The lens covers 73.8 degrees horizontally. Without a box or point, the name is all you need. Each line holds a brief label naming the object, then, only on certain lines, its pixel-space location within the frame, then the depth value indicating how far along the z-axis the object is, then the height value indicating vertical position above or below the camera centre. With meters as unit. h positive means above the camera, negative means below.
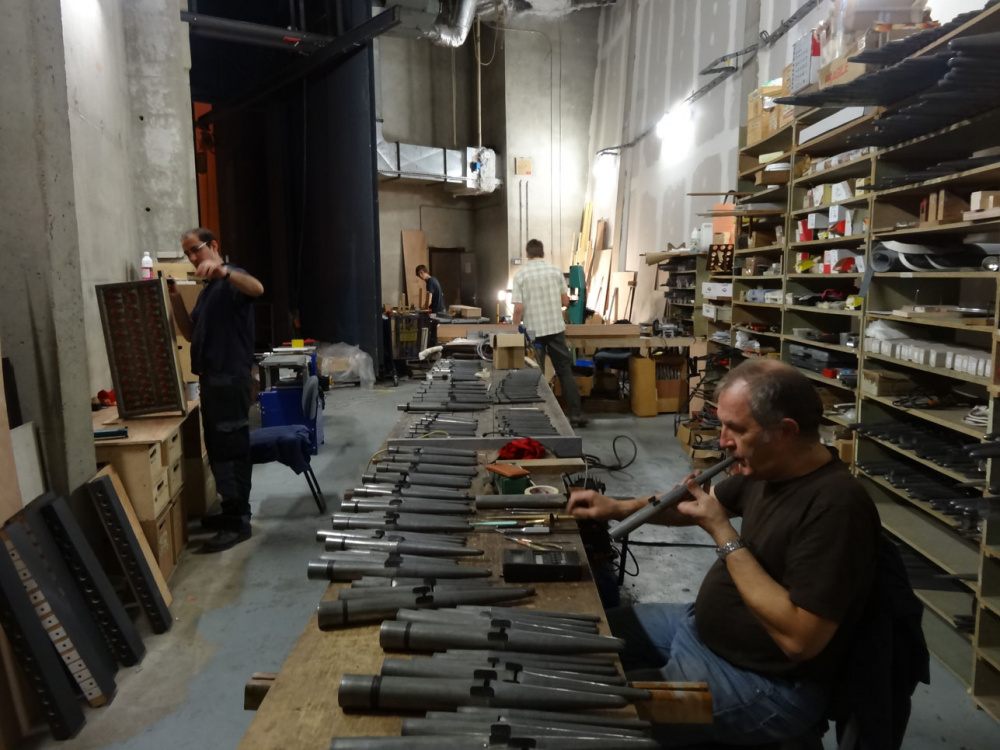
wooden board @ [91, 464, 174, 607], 2.83 -1.07
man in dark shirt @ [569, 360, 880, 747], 1.28 -0.58
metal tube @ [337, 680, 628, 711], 1.08 -0.67
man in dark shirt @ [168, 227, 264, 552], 3.40 -0.39
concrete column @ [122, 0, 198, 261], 5.02 +1.23
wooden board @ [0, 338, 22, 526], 2.10 -0.61
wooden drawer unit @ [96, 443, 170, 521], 2.91 -0.82
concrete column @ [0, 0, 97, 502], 2.29 +0.20
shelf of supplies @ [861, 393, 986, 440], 2.46 -0.55
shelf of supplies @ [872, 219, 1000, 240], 2.40 +0.20
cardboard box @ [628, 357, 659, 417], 6.48 -1.02
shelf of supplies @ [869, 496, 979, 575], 2.56 -1.08
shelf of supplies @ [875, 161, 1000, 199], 2.34 +0.38
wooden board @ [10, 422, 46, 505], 2.28 -0.62
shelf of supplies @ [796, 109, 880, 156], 3.30 +0.78
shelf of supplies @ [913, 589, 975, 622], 2.50 -1.24
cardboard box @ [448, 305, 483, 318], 9.70 -0.43
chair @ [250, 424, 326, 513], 3.76 -0.92
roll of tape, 2.02 -0.63
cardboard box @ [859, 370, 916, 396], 3.07 -0.48
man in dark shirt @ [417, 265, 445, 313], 9.83 -0.16
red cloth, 2.39 -0.60
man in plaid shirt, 5.87 -0.24
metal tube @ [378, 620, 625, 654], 1.23 -0.66
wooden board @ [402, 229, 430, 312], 11.62 +0.42
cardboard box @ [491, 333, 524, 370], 4.62 -0.48
